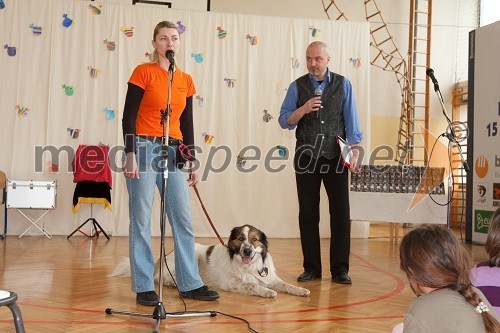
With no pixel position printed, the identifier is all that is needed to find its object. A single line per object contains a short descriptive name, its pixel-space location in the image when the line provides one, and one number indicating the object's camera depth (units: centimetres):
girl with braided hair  119
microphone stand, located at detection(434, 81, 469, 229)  421
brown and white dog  329
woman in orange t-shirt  280
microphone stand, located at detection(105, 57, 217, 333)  247
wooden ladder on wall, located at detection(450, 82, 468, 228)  866
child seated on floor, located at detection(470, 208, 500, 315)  159
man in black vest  367
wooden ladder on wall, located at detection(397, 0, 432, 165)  842
